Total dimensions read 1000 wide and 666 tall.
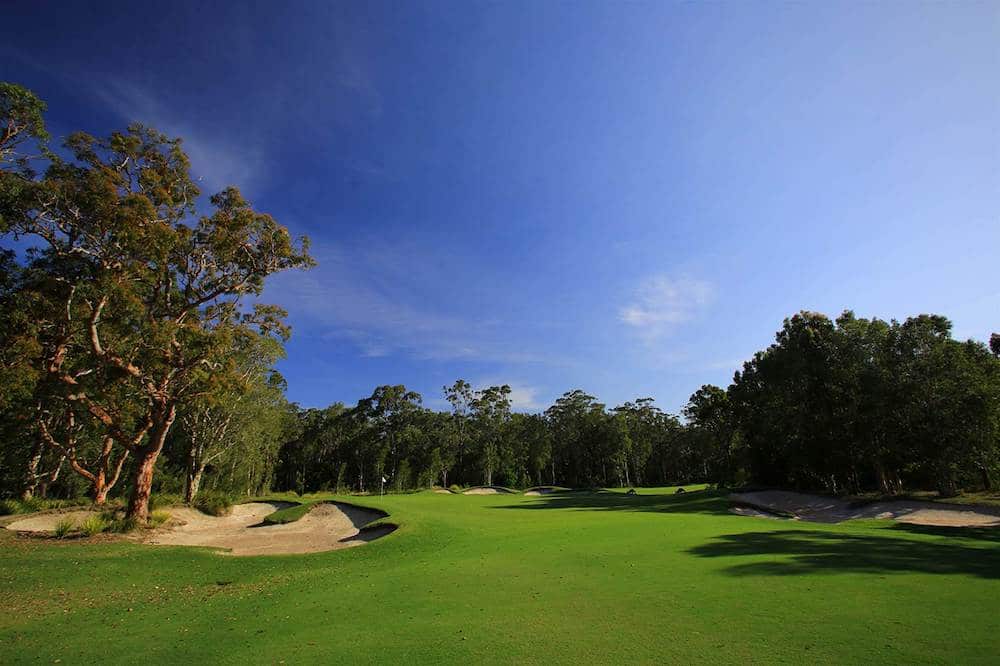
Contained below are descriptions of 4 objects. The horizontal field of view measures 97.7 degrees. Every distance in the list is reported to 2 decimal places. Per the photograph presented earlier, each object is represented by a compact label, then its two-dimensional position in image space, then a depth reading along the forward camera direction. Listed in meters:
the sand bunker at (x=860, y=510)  22.36
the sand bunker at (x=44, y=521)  19.88
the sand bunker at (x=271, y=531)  18.56
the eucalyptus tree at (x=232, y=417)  32.94
